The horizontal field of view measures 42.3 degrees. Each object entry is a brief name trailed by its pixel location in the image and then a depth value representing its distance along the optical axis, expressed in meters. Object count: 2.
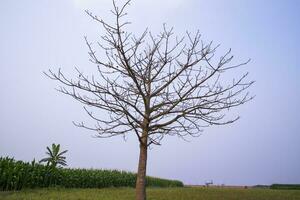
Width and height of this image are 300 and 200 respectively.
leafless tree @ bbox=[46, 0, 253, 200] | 6.91
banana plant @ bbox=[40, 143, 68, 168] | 31.81
